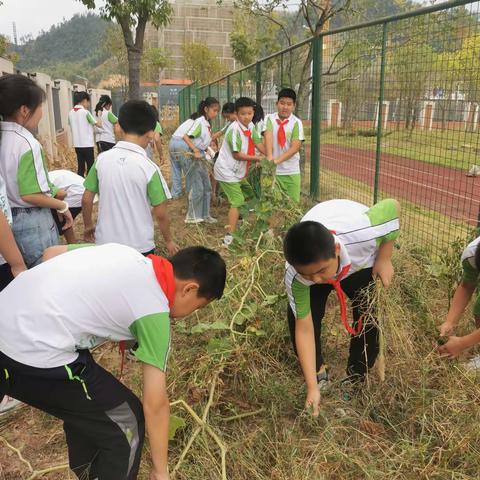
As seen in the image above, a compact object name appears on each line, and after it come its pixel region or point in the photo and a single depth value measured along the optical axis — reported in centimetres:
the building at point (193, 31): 5661
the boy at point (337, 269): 183
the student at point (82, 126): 834
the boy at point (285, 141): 511
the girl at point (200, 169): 640
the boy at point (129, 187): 294
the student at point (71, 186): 355
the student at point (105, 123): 870
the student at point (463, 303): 229
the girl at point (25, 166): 250
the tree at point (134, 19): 912
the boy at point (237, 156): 545
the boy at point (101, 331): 150
